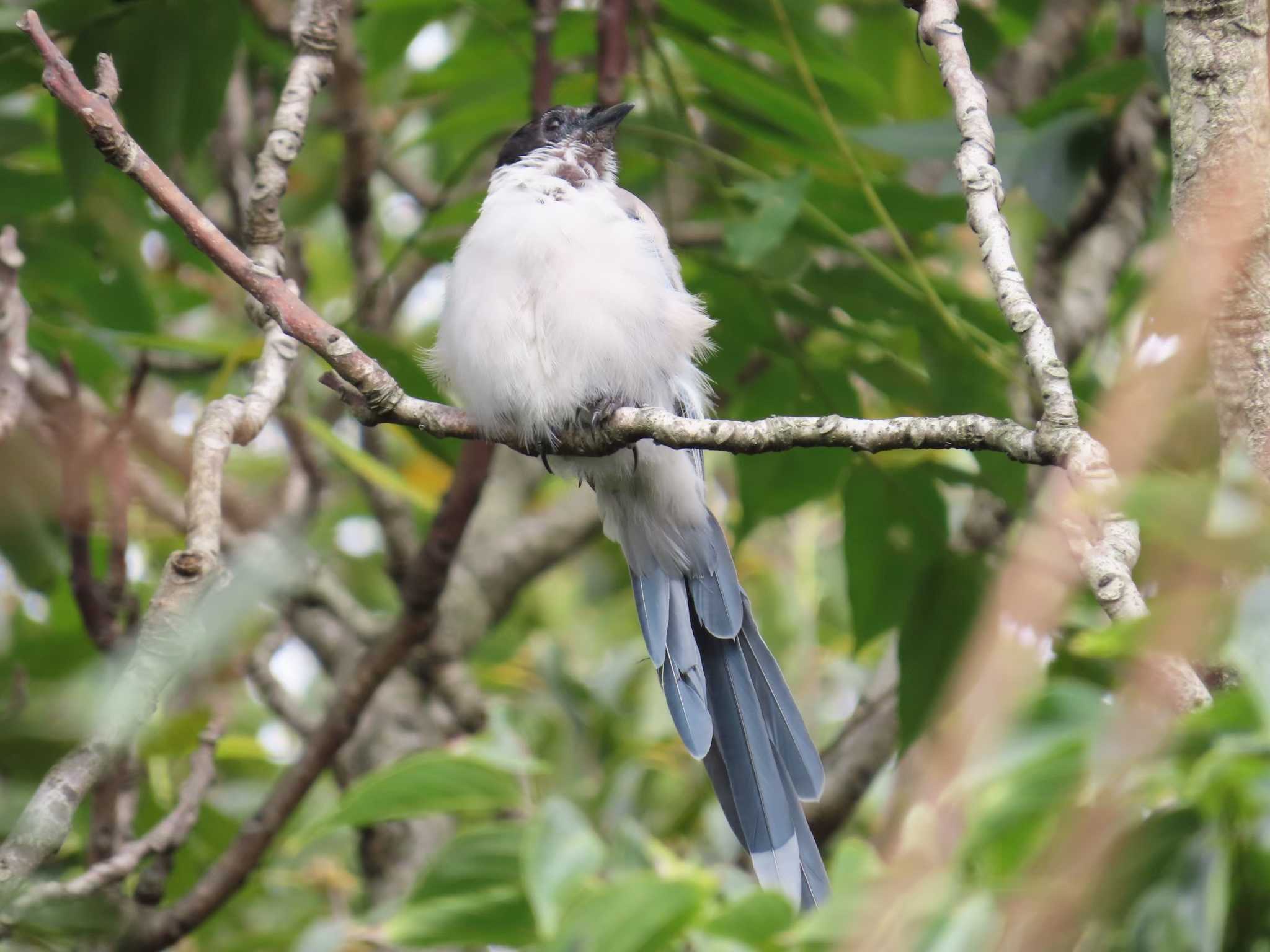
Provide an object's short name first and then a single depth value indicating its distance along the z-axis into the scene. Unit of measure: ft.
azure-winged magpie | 22.30
